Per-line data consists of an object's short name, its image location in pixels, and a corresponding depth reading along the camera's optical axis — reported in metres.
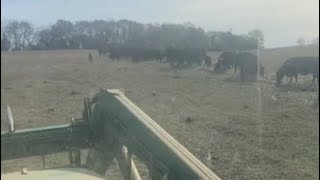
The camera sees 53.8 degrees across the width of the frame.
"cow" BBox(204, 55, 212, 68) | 16.44
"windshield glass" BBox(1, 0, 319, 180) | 0.86
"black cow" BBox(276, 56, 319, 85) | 11.06
